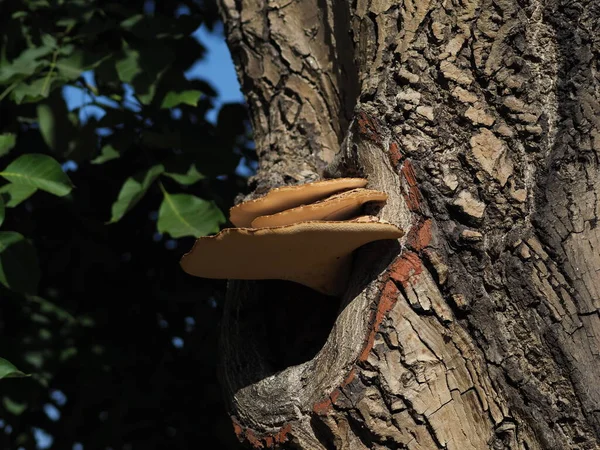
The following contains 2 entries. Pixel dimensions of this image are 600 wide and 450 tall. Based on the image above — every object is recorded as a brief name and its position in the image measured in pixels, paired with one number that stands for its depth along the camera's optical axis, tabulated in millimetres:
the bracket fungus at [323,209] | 1782
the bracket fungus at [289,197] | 1825
